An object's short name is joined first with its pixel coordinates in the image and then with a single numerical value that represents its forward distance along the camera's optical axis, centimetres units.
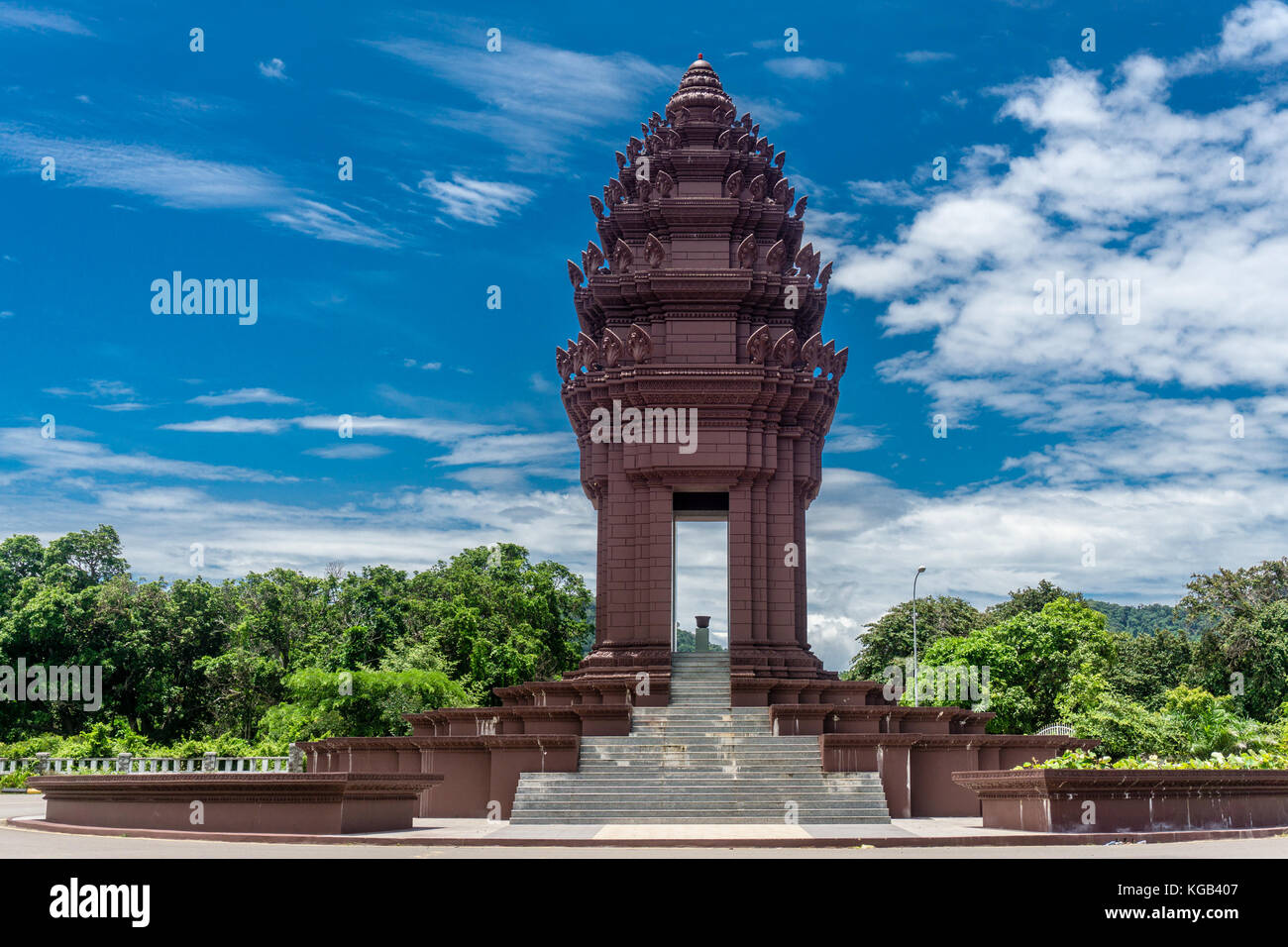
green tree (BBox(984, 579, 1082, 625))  7400
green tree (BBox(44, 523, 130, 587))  5169
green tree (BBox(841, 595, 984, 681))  6612
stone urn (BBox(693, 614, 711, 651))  3325
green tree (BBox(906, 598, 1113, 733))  4822
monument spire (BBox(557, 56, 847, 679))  2722
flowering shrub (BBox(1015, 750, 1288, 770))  1861
